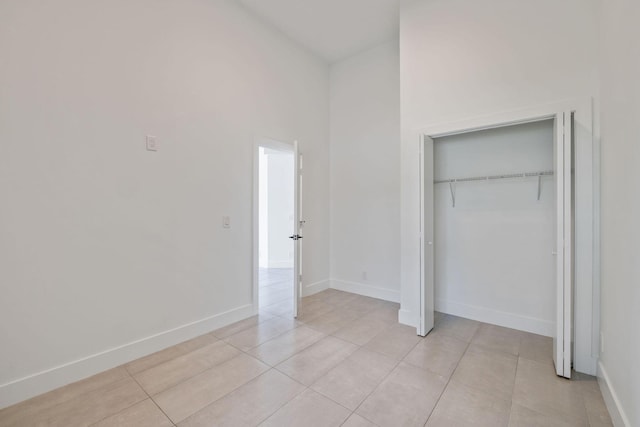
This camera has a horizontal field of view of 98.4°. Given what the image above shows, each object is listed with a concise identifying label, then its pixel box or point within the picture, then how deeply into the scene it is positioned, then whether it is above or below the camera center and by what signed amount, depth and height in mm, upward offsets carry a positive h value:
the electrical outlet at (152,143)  2621 +676
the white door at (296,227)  3526 -176
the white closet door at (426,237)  2955 -255
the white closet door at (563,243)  2201 -241
